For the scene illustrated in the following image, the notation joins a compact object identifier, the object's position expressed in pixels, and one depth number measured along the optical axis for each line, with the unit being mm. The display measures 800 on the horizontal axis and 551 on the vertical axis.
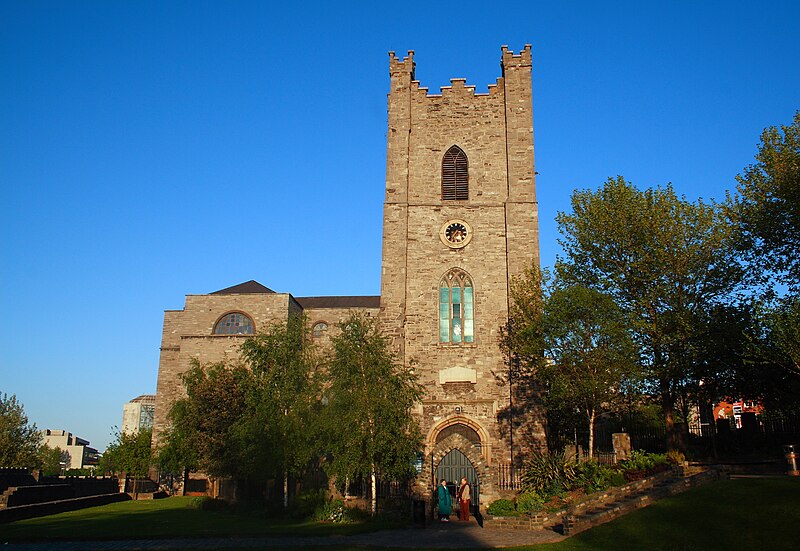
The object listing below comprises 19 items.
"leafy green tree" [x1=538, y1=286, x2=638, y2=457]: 24750
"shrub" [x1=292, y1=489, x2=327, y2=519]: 24397
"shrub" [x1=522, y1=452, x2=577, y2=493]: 22750
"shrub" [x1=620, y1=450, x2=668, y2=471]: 21328
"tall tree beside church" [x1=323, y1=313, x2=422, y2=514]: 23328
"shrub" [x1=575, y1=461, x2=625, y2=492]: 20656
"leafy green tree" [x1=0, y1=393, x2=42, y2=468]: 47031
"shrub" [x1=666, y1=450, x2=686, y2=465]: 21734
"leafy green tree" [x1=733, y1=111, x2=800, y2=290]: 23766
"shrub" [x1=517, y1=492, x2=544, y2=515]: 21531
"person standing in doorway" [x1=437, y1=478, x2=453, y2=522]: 23462
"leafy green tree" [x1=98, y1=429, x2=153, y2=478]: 37125
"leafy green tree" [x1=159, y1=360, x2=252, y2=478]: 29781
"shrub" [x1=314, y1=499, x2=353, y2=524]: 22772
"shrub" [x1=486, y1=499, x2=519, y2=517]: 22712
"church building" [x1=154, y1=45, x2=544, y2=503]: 27547
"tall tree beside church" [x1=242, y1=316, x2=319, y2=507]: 26000
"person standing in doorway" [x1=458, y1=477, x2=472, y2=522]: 23484
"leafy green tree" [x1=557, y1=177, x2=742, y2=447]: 25406
